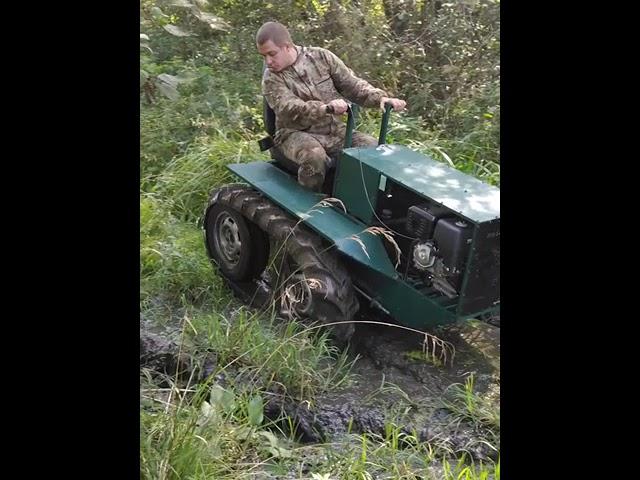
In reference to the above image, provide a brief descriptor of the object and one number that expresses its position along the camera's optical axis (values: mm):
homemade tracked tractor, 2680
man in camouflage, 3086
